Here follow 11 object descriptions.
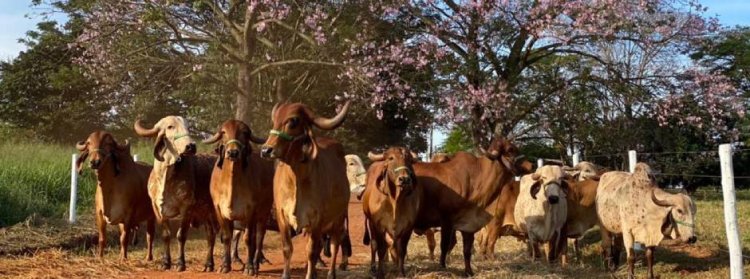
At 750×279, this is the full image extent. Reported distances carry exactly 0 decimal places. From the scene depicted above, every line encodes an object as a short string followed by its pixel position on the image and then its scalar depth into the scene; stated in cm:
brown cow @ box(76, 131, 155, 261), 1036
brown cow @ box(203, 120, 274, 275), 902
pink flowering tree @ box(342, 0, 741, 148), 2072
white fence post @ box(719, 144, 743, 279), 865
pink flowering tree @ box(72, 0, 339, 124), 1919
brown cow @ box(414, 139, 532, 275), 1022
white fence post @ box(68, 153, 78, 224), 1506
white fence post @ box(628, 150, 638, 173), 1451
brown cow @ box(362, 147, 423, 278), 915
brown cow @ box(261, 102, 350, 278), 809
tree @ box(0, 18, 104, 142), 3441
